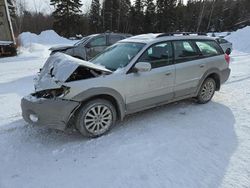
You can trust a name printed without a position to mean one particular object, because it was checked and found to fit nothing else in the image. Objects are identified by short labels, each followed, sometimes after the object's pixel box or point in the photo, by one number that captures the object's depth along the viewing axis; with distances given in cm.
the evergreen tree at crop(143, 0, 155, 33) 3673
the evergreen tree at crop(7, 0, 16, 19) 2456
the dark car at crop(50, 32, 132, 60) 785
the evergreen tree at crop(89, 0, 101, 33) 3724
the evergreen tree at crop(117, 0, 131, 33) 3601
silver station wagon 295
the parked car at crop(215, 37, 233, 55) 1272
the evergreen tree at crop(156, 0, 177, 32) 3616
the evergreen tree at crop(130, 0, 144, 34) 3661
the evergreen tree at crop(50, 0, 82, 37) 3315
